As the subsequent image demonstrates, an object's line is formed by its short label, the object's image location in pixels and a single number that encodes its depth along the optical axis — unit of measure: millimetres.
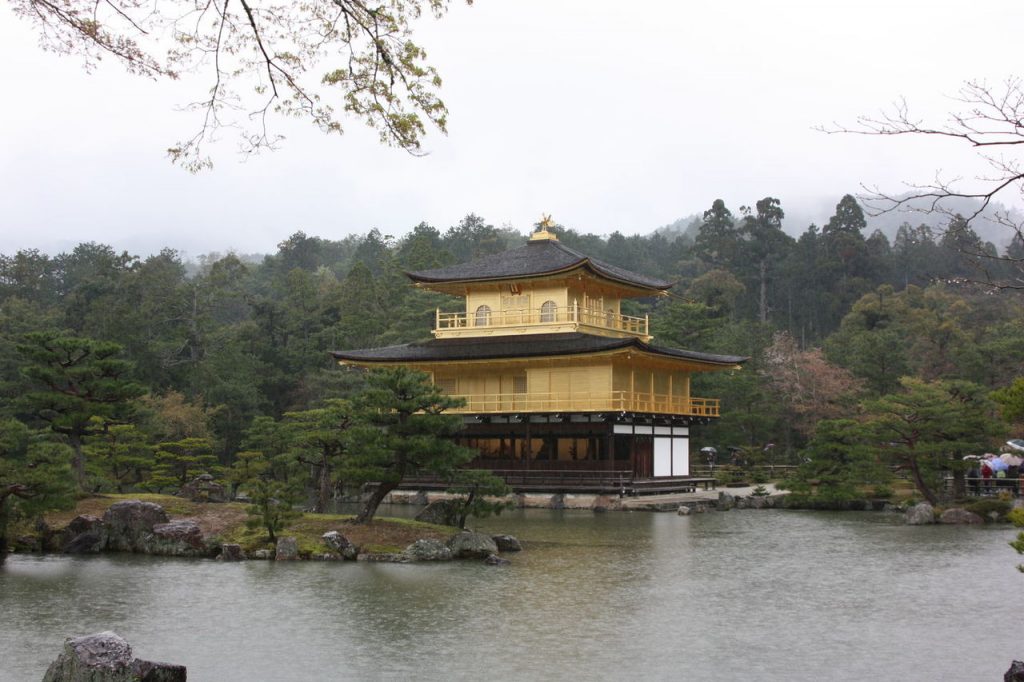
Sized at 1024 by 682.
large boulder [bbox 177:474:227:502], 26047
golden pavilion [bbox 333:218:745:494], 32938
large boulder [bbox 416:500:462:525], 21234
